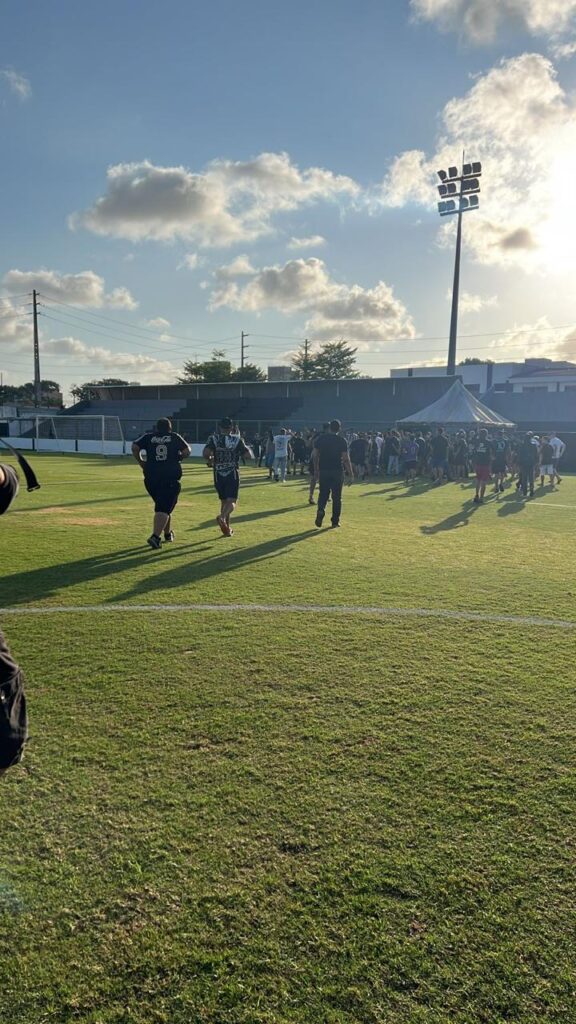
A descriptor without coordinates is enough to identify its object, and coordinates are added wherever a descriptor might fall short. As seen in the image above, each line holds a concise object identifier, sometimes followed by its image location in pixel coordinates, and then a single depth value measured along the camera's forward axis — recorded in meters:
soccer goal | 40.53
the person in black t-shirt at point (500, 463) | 19.44
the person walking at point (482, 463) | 15.41
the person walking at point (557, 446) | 23.34
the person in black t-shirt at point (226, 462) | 9.78
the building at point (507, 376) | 54.72
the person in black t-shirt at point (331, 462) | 10.62
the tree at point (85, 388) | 101.31
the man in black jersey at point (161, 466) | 8.79
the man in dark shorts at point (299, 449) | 24.84
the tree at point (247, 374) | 88.44
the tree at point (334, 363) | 84.38
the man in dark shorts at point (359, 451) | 21.97
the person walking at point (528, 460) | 17.06
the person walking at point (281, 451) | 20.47
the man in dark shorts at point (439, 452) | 20.94
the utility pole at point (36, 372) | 54.22
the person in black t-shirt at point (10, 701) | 1.97
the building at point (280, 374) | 81.12
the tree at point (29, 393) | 98.03
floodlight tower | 42.28
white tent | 29.42
